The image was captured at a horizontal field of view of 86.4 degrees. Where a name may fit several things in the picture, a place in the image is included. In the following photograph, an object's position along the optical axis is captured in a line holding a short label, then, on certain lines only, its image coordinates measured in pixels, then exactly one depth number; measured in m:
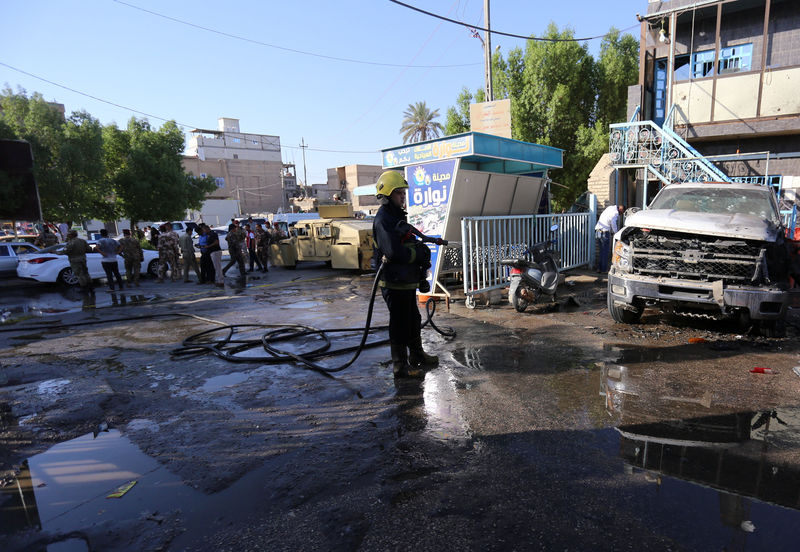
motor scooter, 7.21
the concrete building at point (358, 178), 52.34
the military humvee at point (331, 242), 13.48
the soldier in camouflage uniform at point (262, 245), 15.73
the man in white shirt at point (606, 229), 10.75
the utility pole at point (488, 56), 15.25
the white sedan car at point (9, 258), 13.29
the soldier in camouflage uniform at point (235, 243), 13.39
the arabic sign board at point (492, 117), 13.23
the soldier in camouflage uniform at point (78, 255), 11.57
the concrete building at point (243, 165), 53.38
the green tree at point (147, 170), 21.64
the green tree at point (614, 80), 20.34
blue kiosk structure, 7.78
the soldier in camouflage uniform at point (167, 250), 13.52
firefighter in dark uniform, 4.20
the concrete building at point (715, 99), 12.55
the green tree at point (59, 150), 17.86
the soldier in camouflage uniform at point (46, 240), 16.73
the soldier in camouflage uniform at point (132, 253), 12.75
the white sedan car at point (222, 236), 25.18
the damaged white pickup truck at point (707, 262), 4.96
